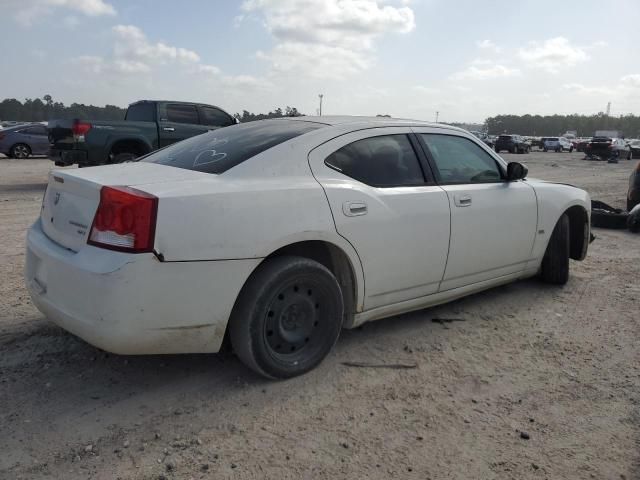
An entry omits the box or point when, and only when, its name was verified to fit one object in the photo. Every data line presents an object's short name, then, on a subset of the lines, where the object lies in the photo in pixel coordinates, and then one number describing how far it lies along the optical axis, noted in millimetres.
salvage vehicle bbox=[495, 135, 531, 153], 40719
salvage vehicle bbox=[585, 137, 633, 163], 33469
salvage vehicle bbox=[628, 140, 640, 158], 40375
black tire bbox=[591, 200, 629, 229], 7992
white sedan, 2650
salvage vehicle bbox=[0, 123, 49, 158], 19812
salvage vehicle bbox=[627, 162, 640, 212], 8984
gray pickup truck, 10828
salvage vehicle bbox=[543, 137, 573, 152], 48750
